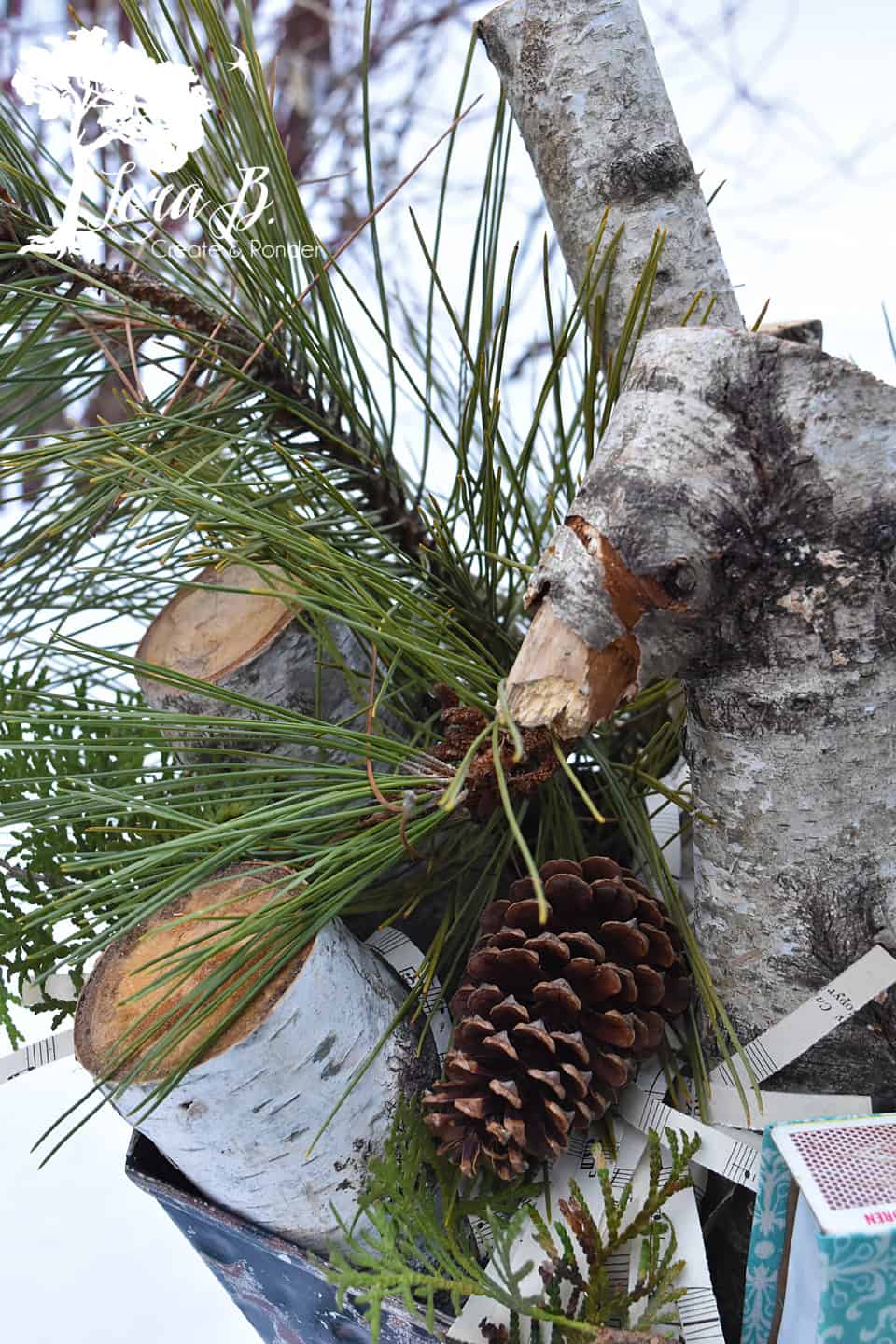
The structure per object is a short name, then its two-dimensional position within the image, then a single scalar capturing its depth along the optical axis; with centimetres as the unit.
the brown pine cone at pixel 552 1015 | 31
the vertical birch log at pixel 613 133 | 35
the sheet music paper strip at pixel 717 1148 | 31
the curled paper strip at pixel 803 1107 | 31
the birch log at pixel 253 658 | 39
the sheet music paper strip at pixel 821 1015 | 30
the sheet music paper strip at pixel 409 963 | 36
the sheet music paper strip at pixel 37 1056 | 36
